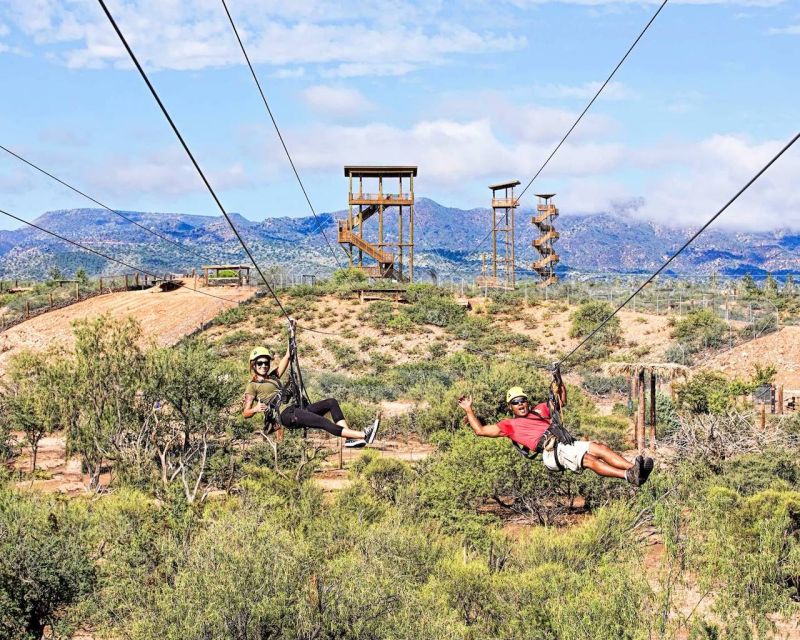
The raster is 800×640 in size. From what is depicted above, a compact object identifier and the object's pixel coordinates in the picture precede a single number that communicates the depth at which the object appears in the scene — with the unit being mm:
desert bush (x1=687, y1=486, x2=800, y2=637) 21734
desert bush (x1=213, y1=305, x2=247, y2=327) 64500
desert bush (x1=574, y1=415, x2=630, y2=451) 39250
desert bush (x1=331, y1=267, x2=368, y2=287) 71750
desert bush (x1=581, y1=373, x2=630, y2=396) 55156
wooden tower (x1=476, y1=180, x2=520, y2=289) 76875
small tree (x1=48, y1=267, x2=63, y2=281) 102188
